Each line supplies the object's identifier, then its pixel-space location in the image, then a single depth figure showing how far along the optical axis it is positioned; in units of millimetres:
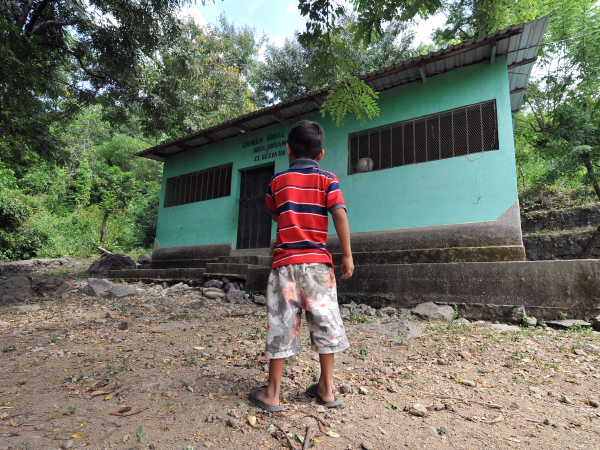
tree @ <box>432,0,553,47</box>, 7506
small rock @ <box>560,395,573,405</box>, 2177
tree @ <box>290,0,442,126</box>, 2585
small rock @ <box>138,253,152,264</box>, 12403
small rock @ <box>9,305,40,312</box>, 5270
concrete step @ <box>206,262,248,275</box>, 7102
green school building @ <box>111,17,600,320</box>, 4547
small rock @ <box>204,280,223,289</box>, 7066
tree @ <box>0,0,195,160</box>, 6640
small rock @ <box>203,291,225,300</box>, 6434
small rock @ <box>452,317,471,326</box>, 4188
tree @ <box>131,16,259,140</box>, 7977
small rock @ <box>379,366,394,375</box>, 2646
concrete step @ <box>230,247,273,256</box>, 7689
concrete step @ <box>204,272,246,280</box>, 7016
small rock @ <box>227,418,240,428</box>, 1816
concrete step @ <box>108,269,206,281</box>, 7992
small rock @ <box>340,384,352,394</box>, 2275
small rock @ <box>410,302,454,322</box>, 4441
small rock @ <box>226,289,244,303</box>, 6106
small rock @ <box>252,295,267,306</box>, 5891
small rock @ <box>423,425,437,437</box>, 1773
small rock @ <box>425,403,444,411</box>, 2066
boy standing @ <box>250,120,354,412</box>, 1943
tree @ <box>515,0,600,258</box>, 8328
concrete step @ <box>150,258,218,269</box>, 8615
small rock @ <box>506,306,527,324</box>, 4188
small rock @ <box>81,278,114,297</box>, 6637
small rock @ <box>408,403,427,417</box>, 1978
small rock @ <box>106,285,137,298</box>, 6457
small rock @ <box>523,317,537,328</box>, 4051
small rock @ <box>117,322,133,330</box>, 4203
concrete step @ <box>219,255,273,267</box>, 7309
